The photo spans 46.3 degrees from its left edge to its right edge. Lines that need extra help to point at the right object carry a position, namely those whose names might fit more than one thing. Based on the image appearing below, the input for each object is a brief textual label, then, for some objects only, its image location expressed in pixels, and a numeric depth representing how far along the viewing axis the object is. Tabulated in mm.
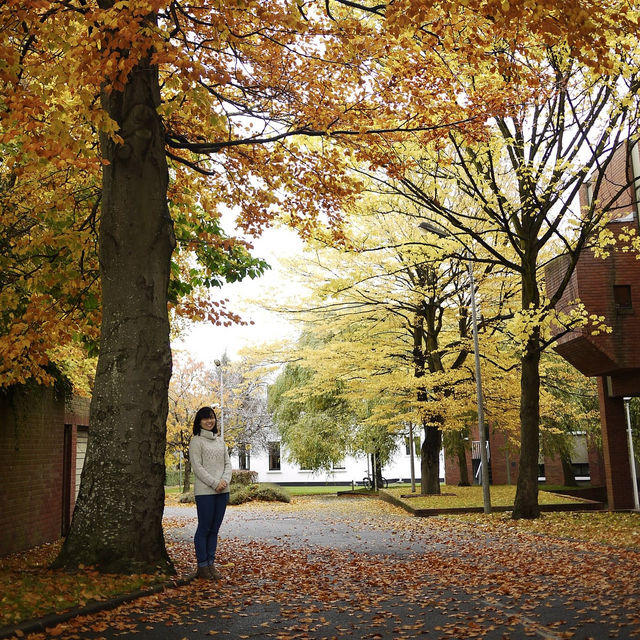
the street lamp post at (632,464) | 22188
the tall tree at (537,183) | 16438
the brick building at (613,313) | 20266
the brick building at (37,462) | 12672
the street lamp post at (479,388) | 19172
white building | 60469
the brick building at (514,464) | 38406
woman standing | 8727
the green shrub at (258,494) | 32812
